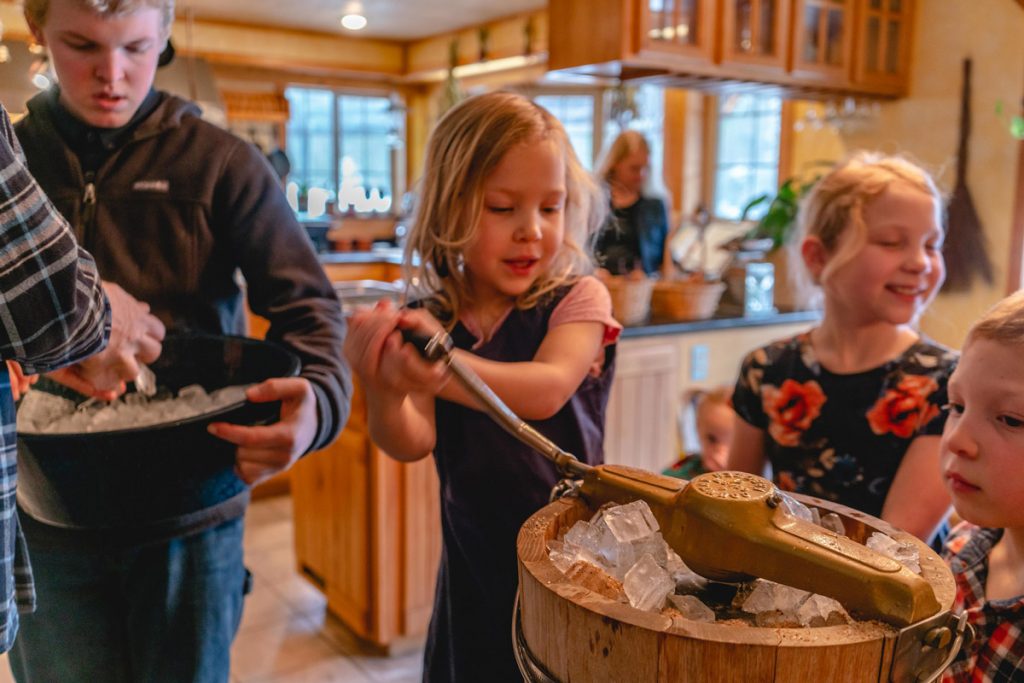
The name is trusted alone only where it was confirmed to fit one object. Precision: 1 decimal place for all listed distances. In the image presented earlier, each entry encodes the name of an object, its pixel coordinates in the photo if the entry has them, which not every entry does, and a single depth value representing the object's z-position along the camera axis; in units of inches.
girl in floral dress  48.9
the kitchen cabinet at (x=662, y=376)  117.5
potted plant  128.4
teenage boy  41.6
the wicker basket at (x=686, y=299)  122.6
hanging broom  136.6
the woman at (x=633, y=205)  138.6
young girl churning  41.3
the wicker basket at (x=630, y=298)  113.3
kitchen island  99.1
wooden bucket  21.5
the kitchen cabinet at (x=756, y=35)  122.3
